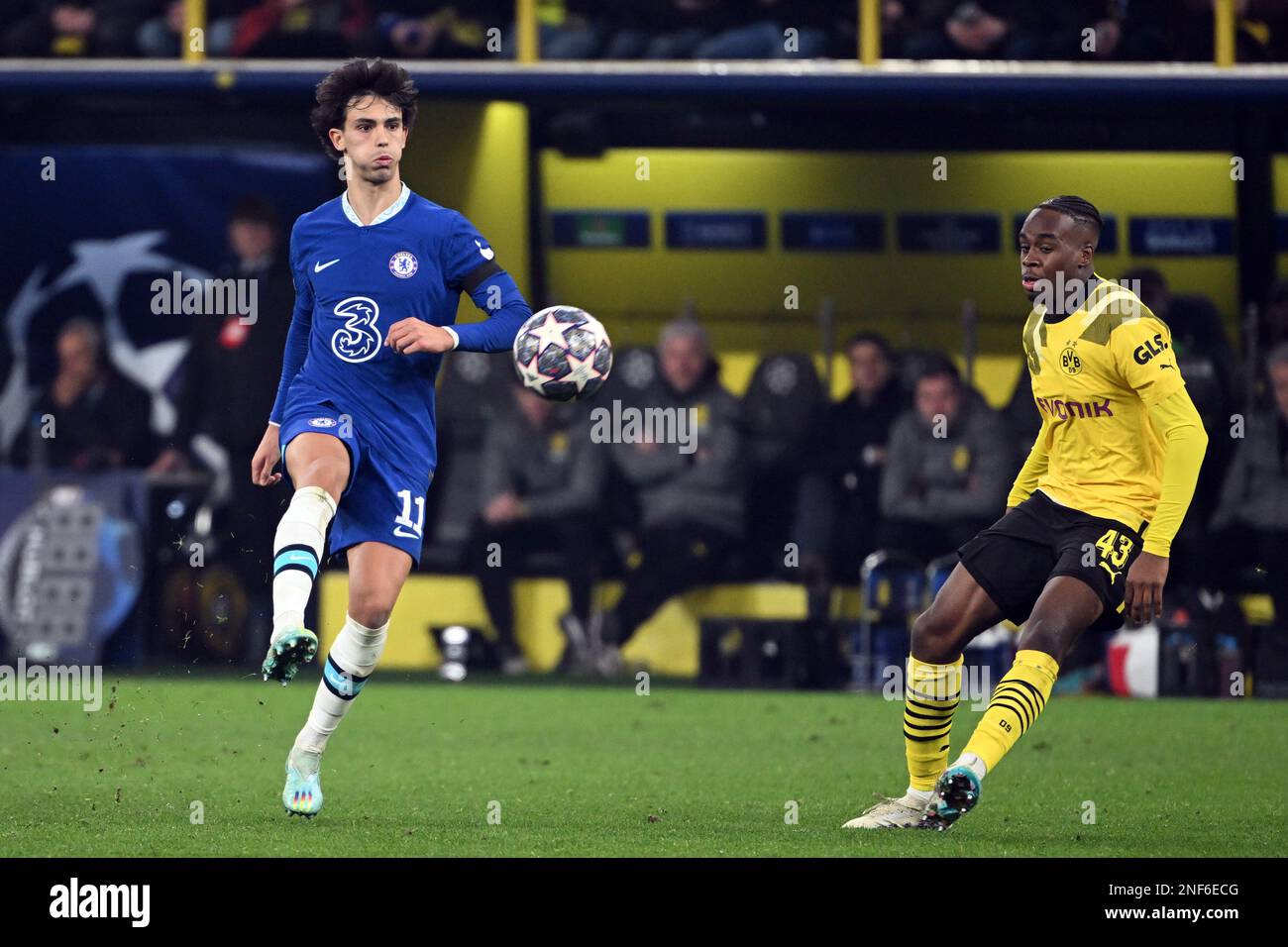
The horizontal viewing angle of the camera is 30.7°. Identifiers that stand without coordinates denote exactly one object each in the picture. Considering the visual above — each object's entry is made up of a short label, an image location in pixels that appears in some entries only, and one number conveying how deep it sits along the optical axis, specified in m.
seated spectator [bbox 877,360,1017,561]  12.21
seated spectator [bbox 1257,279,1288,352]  12.47
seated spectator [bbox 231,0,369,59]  13.09
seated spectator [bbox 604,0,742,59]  13.11
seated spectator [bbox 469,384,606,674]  12.91
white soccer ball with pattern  6.58
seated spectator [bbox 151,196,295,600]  13.09
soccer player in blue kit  6.73
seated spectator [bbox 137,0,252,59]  13.15
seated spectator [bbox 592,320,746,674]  12.70
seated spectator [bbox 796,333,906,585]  12.69
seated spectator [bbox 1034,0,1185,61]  12.84
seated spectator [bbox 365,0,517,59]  13.08
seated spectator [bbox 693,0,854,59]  12.98
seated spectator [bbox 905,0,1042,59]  12.91
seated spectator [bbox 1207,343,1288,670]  11.94
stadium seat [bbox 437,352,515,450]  13.59
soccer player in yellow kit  6.39
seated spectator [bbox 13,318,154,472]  13.09
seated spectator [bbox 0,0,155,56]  13.23
